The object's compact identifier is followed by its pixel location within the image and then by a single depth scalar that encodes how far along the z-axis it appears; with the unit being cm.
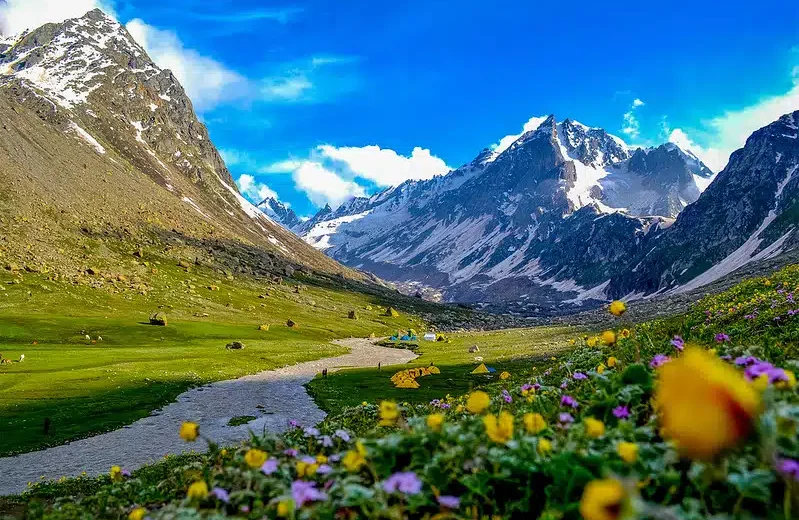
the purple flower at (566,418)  565
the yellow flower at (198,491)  486
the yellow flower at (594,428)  476
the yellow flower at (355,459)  492
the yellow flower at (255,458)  519
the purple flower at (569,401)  670
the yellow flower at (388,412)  502
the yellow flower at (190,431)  508
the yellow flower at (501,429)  480
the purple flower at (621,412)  591
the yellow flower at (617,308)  765
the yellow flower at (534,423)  541
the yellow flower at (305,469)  512
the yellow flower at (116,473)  715
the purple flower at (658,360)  717
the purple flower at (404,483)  413
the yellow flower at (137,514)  501
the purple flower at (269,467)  523
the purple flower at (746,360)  595
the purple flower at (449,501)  425
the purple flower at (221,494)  496
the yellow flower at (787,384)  442
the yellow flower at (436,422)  497
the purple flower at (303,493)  435
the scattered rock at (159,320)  10838
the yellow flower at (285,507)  418
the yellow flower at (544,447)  489
